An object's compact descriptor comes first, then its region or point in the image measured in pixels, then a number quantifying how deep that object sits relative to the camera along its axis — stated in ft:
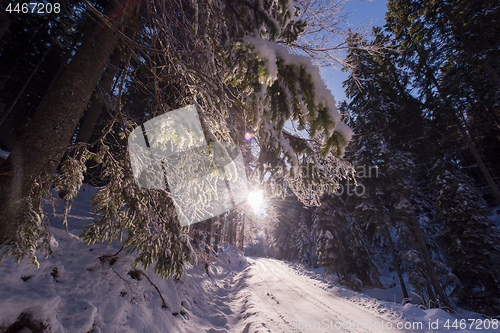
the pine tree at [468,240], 31.99
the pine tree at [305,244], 79.98
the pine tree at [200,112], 5.51
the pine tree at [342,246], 48.62
